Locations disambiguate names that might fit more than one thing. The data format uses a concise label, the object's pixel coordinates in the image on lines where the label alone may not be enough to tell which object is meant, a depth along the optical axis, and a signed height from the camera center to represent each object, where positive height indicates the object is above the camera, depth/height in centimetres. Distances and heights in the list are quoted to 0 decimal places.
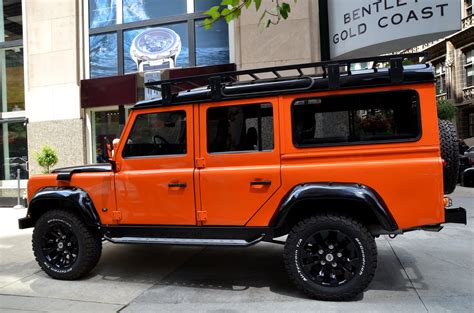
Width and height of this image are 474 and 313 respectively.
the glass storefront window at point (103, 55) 1284 +337
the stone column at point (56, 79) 1276 +271
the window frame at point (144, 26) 1205 +406
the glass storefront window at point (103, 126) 1285 +123
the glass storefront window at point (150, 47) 1218 +341
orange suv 423 -10
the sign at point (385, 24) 884 +289
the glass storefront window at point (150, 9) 1235 +454
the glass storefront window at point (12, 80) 1428 +303
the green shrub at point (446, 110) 2991 +312
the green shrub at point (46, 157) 1202 +36
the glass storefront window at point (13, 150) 1390 +68
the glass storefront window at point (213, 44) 1188 +331
